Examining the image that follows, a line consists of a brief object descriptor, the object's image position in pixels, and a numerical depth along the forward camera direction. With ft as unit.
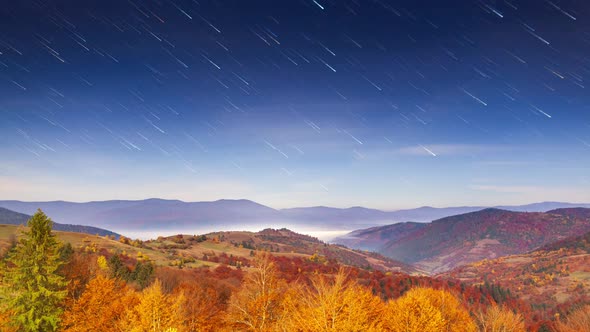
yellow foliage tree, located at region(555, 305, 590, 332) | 259.53
